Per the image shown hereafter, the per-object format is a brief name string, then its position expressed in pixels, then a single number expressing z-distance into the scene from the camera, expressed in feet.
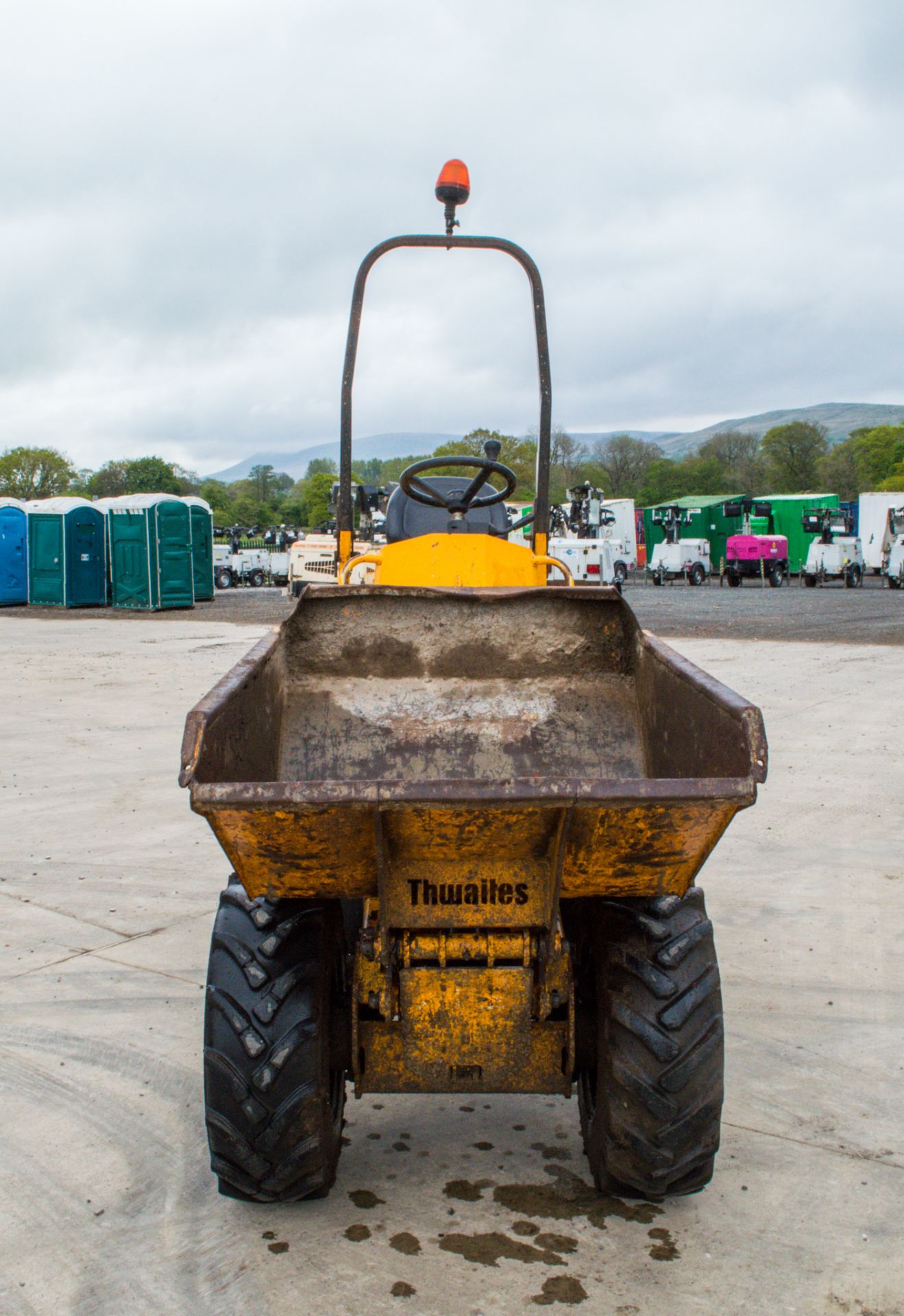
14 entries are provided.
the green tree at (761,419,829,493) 270.05
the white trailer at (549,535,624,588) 83.66
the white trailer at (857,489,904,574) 124.98
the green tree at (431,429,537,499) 183.21
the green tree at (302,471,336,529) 266.36
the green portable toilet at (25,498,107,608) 83.76
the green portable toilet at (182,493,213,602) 84.07
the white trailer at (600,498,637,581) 120.37
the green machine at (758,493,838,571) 155.94
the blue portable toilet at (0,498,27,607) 88.07
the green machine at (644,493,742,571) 158.40
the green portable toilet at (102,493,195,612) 81.01
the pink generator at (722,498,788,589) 121.08
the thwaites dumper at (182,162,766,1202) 7.04
